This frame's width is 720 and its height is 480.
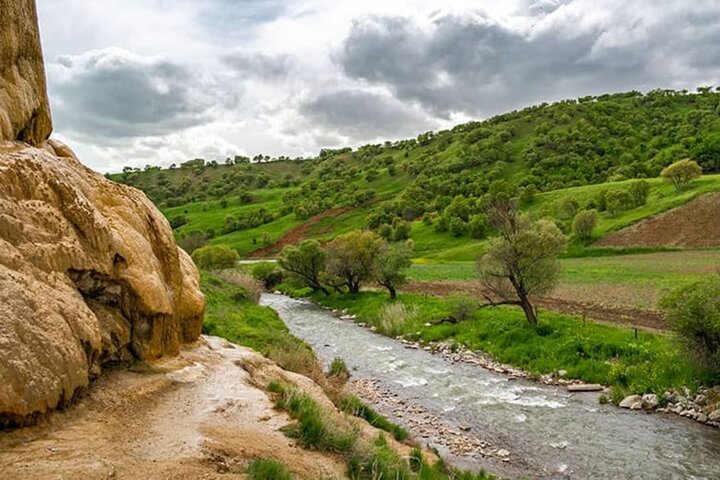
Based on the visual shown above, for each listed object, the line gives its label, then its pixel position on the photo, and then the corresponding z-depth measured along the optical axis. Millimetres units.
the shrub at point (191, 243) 113062
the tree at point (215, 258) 79500
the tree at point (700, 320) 23172
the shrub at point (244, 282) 58491
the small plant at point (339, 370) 28073
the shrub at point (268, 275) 92188
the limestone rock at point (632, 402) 24408
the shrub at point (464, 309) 43050
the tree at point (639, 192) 100312
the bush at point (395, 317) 45781
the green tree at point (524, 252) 35875
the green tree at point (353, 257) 63406
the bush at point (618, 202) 99000
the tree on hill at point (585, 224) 90688
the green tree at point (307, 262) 73688
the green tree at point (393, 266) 58562
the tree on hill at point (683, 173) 100188
